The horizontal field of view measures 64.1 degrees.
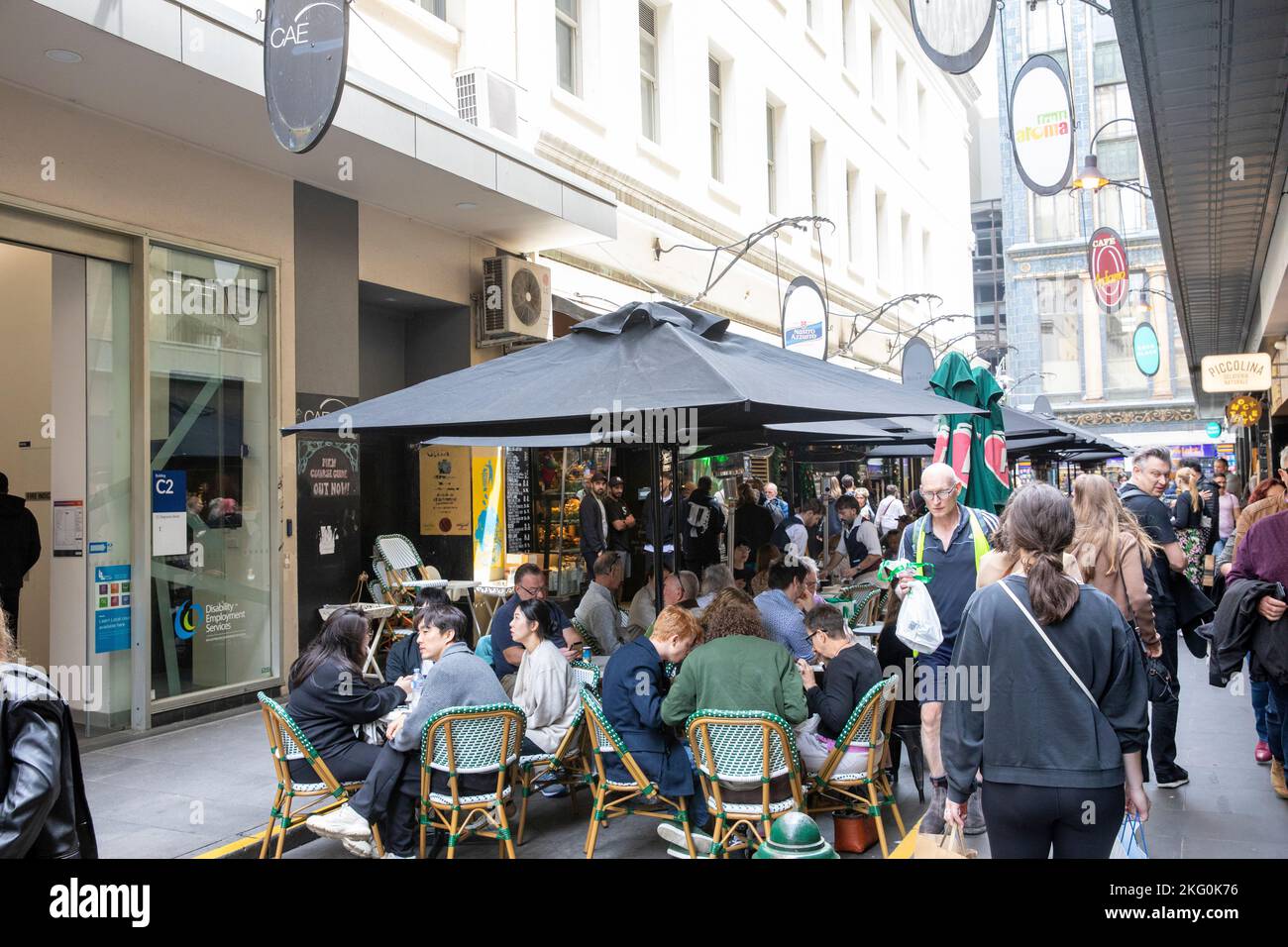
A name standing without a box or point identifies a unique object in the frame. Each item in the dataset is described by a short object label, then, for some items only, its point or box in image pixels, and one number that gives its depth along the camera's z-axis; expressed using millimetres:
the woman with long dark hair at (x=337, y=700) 5316
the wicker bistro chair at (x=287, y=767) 5074
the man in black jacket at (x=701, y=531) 13344
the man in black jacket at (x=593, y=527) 12531
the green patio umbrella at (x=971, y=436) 7277
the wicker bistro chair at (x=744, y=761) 4727
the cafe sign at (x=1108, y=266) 13758
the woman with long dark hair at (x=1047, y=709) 3113
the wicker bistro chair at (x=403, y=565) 10375
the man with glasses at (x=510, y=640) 6789
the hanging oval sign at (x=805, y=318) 14461
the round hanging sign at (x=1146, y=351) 19672
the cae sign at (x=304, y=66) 5832
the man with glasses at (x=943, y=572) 5605
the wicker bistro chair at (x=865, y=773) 5078
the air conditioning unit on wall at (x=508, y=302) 11625
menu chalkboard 12328
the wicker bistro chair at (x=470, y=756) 5020
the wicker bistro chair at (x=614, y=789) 5102
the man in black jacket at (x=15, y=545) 7645
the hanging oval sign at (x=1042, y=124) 7941
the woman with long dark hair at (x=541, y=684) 5902
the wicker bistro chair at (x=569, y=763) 5789
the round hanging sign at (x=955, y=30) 5387
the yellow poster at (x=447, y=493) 11859
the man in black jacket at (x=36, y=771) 2982
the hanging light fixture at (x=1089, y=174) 14219
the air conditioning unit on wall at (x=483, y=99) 10797
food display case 13133
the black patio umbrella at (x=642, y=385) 4766
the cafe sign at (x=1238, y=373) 14664
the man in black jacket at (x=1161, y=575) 6301
